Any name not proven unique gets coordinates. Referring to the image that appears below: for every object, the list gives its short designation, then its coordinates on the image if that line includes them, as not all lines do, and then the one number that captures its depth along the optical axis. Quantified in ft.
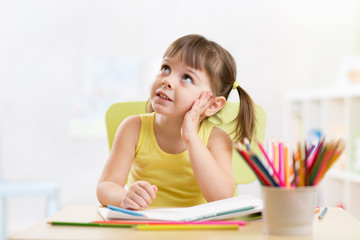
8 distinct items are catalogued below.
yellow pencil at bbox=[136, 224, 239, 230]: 4.04
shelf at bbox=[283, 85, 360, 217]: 12.91
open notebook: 4.28
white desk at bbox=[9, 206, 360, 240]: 3.85
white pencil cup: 3.90
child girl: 5.71
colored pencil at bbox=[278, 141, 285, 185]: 3.96
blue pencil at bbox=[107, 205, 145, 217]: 4.28
